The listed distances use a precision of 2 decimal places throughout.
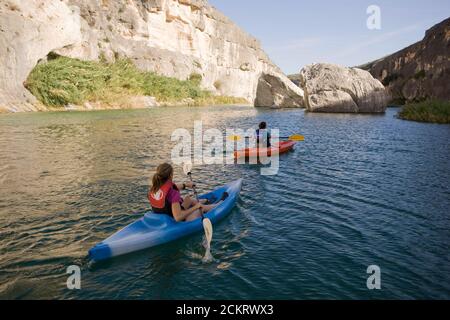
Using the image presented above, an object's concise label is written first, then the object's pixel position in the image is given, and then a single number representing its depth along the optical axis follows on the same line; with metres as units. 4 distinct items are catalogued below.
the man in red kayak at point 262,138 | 13.59
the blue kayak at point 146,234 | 5.52
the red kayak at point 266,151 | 13.26
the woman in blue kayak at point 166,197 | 6.05
